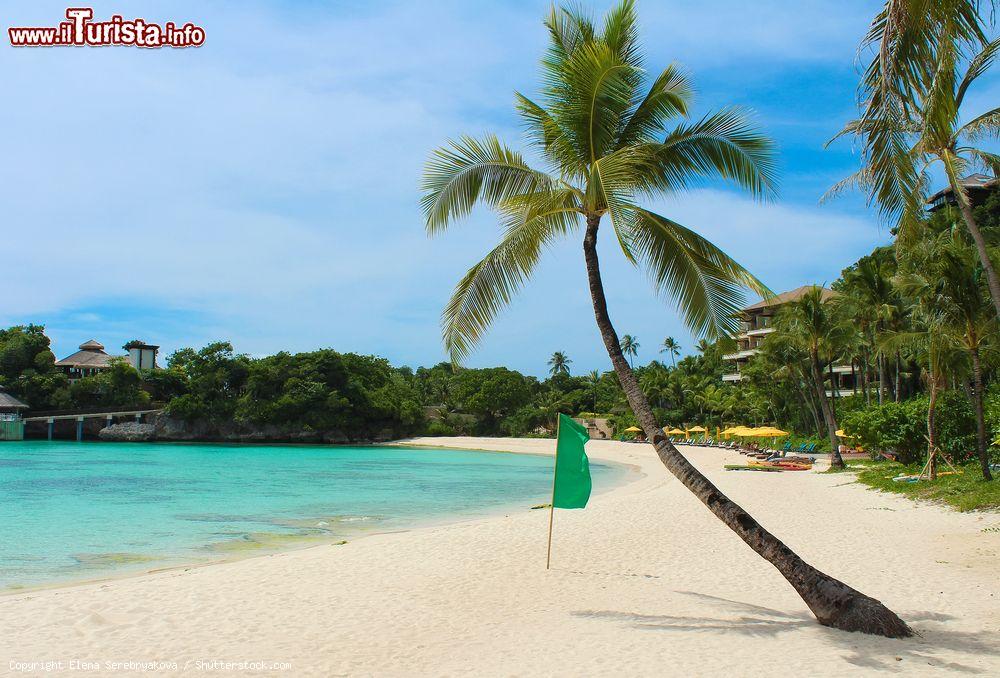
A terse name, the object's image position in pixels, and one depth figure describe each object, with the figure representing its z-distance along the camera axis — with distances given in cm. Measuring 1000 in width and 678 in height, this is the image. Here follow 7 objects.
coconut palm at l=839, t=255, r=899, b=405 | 3166
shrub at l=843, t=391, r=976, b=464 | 1789
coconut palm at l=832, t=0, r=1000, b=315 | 591
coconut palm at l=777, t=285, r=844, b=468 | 2655
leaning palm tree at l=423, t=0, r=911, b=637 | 702
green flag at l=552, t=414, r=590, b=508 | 820
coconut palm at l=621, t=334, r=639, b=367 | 10394
